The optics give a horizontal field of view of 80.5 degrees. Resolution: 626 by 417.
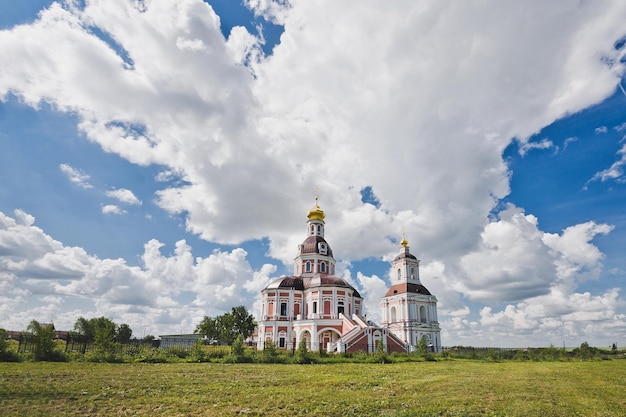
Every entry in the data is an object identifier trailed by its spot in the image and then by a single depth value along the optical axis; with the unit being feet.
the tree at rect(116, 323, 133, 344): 238.07
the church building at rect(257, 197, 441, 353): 144.56
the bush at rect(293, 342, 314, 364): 81.11
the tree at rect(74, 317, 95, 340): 170.81
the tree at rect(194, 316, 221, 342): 197.36
